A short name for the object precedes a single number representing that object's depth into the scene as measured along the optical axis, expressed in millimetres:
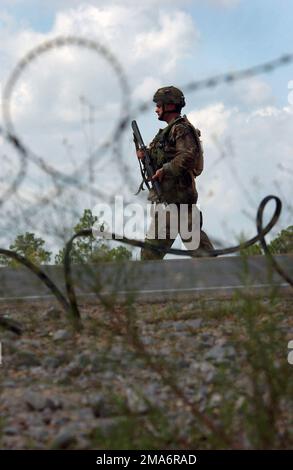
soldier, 19375
